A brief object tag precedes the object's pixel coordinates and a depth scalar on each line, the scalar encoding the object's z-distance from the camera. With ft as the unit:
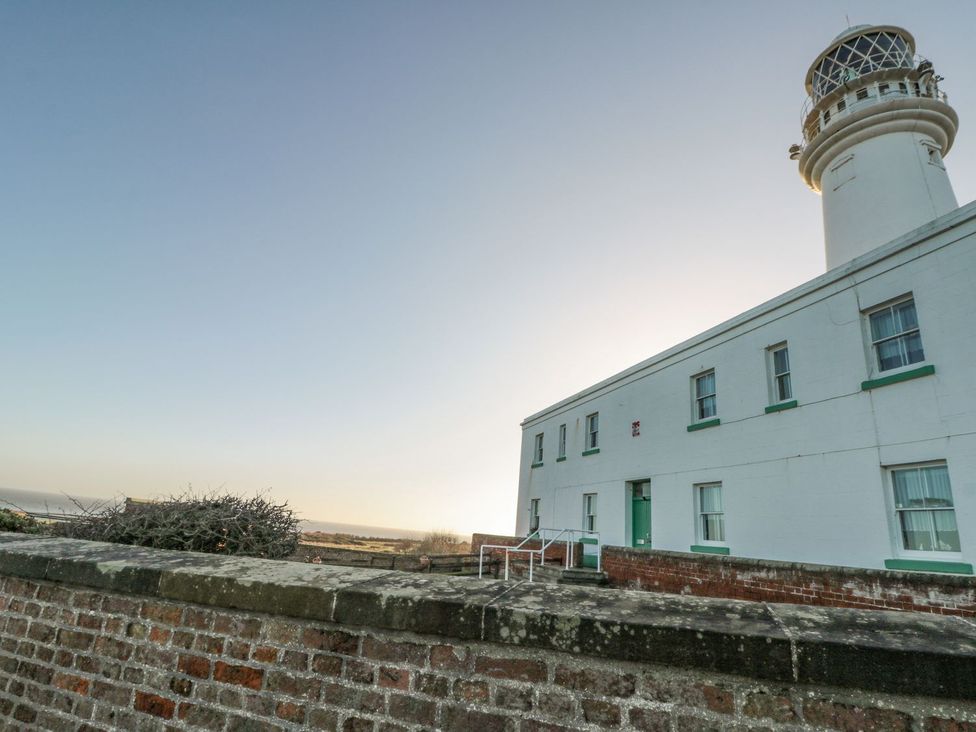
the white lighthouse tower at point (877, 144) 46.65
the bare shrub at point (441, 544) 95.53
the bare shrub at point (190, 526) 15.64
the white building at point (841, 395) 27.27
